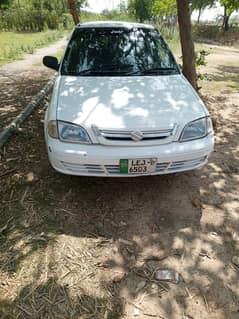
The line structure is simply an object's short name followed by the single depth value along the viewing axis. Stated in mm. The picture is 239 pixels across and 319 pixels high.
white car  1955
